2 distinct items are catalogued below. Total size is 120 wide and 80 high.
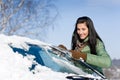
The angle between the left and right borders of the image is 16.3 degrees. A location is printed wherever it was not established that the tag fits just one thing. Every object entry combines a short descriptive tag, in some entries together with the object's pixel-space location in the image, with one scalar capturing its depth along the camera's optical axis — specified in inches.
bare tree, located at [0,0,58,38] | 774.6
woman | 127.8
